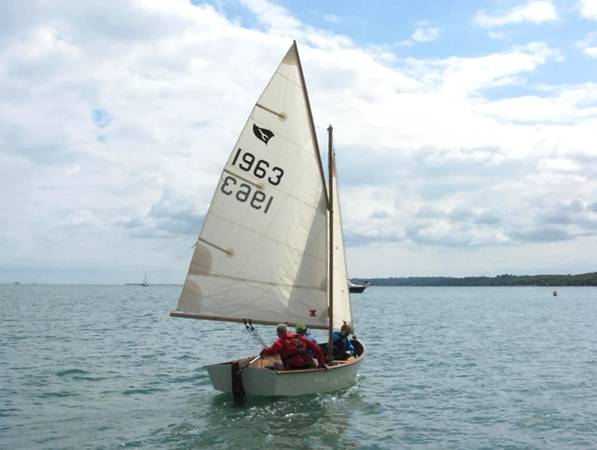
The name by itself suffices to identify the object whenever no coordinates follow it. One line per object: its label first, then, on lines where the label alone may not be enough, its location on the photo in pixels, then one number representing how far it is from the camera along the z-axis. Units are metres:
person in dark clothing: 21.98
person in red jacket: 18.38
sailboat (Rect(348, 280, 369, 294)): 131.21
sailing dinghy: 18.80
